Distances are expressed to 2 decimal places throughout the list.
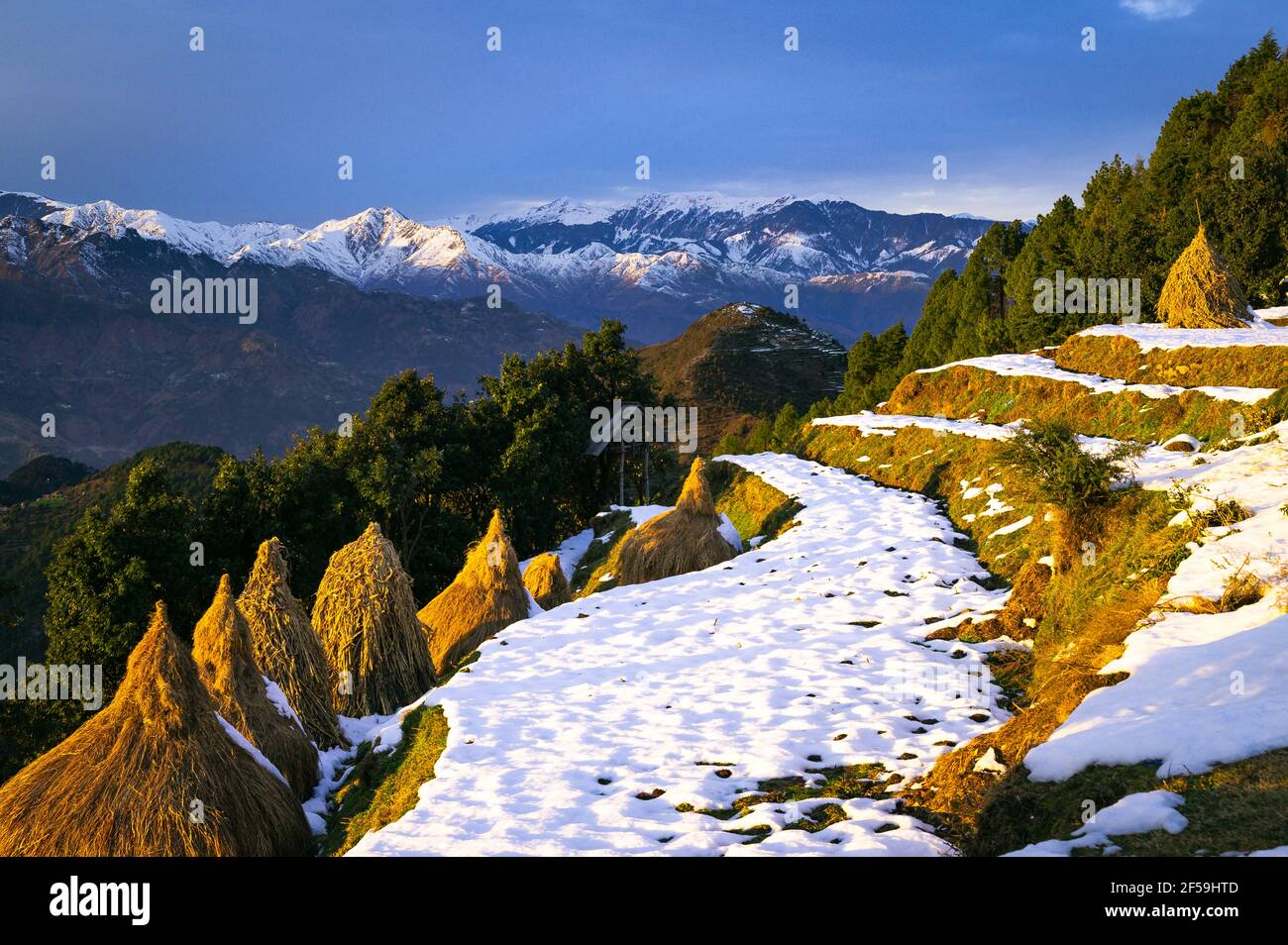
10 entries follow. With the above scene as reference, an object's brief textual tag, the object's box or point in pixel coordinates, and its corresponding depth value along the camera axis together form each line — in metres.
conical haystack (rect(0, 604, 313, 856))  7.37
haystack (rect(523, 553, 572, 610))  19.80
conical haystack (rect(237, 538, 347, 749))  10.99
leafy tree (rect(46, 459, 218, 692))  23.44
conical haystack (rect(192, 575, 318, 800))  9.48
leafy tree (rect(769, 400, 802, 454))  45.12
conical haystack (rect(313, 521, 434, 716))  12.62
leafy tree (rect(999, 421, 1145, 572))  9.97
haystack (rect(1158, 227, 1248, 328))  20.23
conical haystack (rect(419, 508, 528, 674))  15.99
